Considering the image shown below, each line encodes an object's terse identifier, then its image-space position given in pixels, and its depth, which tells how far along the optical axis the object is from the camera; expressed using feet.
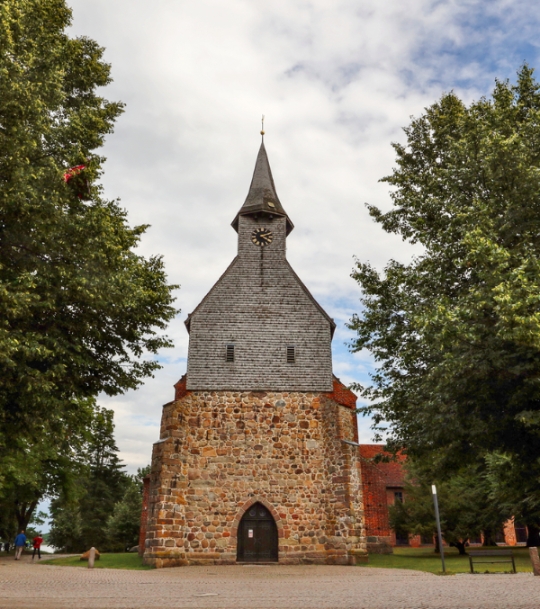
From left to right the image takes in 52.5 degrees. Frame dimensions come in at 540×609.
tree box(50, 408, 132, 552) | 157.28
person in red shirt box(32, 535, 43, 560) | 105.91
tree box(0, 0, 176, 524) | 38.09
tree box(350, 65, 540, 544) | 42.29
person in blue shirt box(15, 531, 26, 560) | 98.12
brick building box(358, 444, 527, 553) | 80.28
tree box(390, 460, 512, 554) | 92.43
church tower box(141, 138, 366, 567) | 71.82
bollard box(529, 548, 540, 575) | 50.31
